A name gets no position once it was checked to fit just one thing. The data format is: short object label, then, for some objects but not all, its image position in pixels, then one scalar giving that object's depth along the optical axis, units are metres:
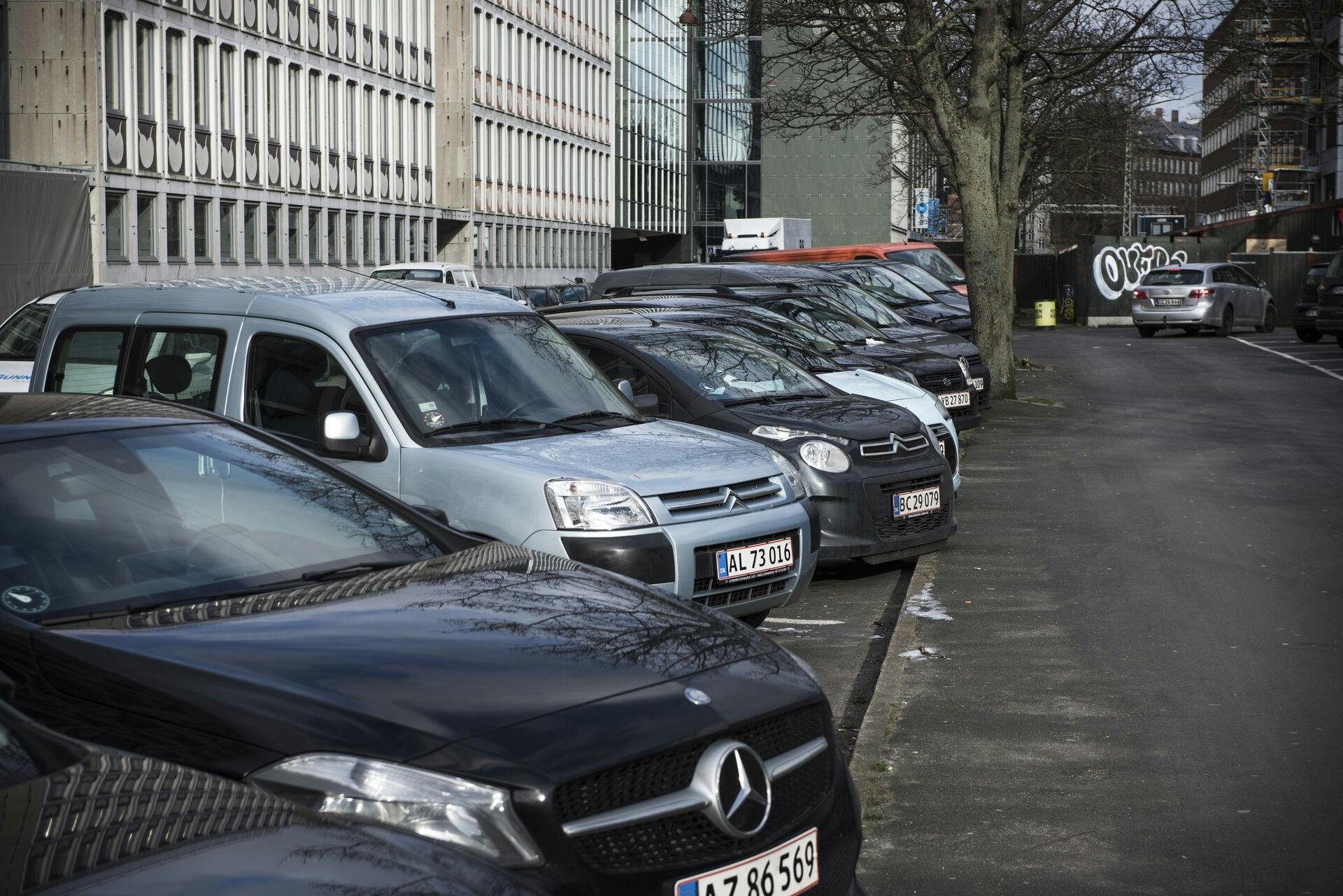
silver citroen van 6.98
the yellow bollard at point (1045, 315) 47.31
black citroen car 9.69
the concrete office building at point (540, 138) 65.25
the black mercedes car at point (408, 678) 3.29
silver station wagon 38.69
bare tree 21.72
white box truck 47.91
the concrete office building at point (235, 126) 36.53
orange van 32.34
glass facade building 85.88
